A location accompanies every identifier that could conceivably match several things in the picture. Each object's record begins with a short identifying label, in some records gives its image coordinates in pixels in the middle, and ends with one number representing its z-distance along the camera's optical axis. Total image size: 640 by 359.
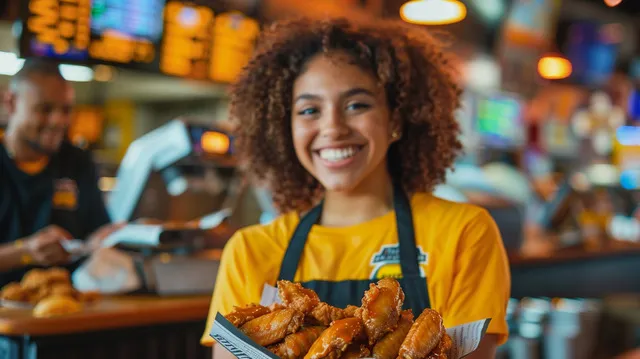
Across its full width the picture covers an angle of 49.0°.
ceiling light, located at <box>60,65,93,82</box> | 6.45
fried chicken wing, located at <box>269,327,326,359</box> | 1.08
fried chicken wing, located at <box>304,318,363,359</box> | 1.03
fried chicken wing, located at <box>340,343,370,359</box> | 1.07
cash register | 2.90
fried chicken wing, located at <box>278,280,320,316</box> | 1.13
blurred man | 3.04
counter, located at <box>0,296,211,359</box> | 2.29
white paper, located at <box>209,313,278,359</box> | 1.03
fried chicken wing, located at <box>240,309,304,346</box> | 1.10
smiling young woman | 1.50
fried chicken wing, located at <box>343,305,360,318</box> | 1.15
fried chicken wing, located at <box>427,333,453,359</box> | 1.04
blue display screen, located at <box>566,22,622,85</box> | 7.96
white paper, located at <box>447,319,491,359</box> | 1.13
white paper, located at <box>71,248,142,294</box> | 2.85
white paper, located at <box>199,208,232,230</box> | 2.98
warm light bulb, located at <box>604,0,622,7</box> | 3.14
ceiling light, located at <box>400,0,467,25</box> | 4.35
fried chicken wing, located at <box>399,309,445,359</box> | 1.03
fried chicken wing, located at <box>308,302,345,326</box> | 1.14
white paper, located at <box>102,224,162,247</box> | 2.84
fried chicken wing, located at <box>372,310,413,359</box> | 1.07
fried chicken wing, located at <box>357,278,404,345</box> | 1.08
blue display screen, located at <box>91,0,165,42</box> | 4.19
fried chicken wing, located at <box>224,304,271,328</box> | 1.12
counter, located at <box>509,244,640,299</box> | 4.42
